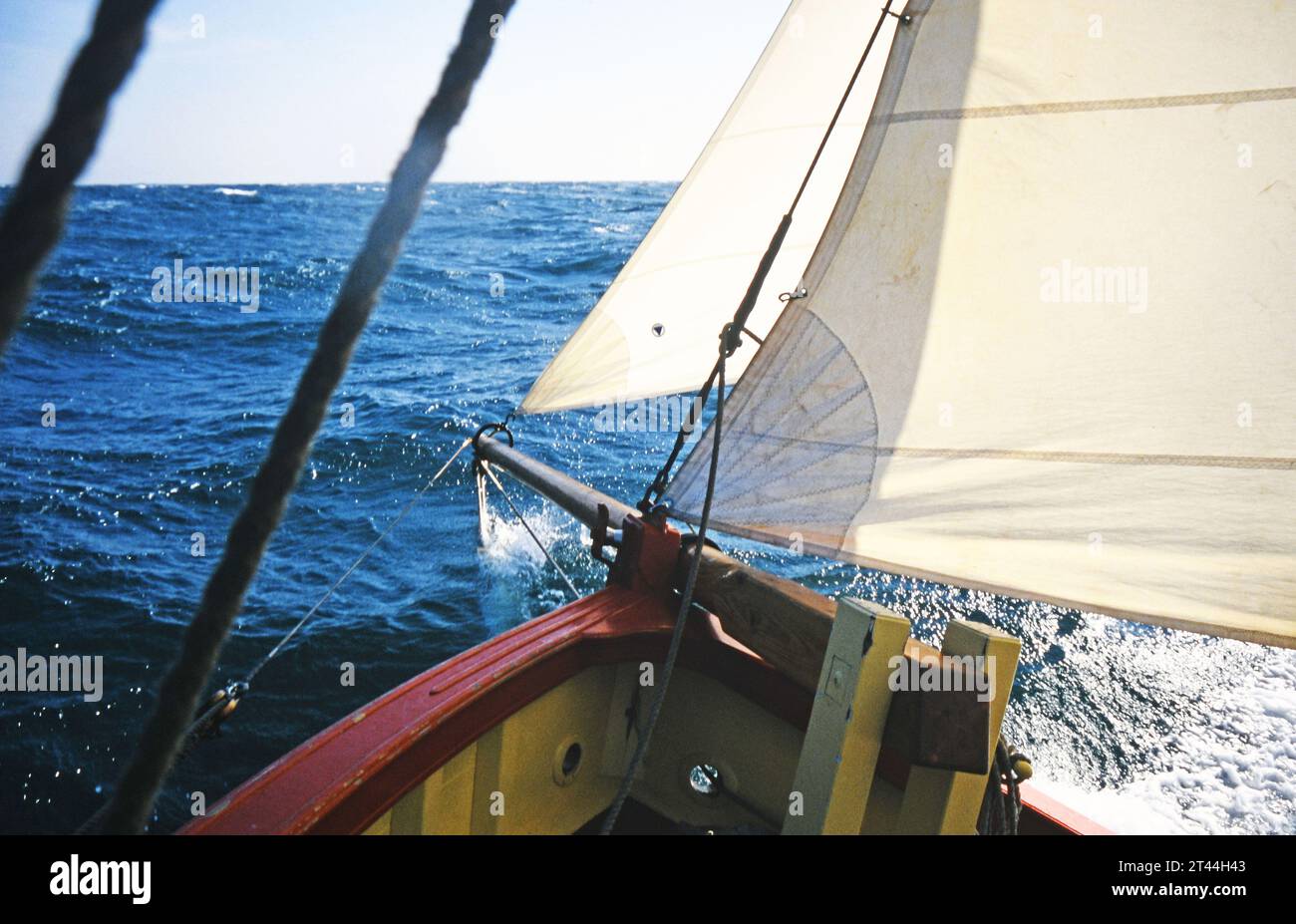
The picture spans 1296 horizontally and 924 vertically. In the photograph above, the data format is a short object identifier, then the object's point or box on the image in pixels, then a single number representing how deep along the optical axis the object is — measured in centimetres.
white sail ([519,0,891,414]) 369
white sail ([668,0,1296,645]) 240
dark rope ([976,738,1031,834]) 199
